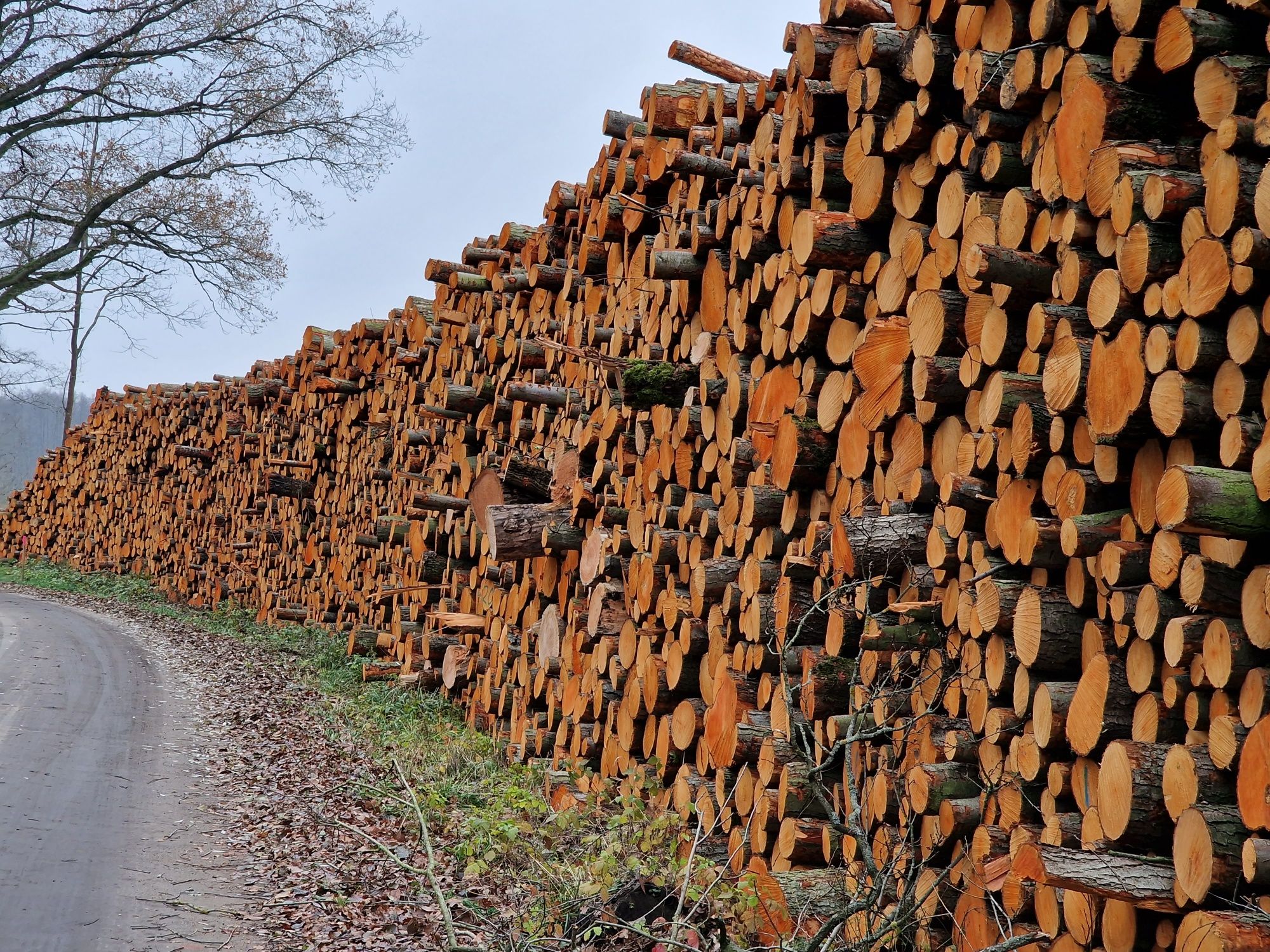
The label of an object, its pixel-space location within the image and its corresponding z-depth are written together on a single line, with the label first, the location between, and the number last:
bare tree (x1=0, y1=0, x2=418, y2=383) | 21.92
